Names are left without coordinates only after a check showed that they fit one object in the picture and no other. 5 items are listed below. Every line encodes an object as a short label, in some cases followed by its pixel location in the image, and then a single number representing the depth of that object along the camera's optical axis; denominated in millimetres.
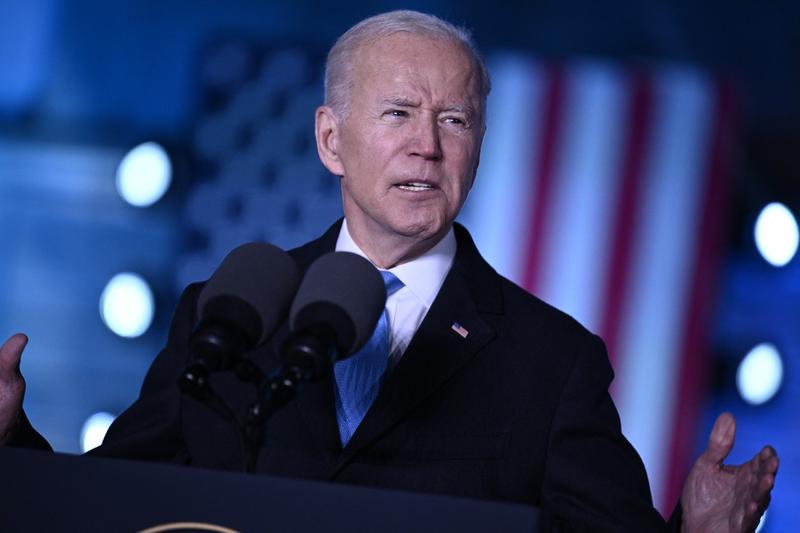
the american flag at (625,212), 8625
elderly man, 6383
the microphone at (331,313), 6017
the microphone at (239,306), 6031
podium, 5928
